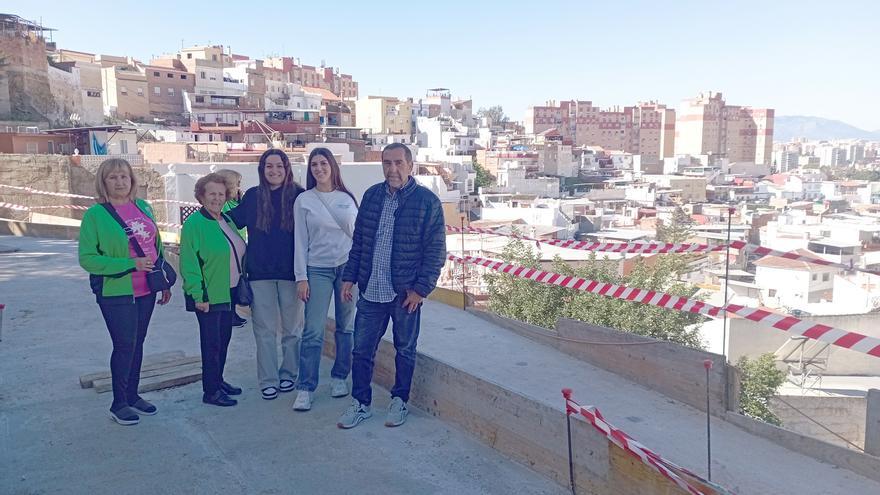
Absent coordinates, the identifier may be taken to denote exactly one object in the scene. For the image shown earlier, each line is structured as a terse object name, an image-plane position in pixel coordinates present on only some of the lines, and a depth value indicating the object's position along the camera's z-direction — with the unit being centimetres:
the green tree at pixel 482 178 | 6481
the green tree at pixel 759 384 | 977
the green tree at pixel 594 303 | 1156
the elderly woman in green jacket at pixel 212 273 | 409
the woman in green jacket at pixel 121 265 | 368
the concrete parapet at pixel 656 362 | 416
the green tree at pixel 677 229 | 3072
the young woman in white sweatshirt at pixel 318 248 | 415
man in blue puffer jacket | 380
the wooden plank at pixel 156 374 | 445
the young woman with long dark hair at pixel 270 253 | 420
